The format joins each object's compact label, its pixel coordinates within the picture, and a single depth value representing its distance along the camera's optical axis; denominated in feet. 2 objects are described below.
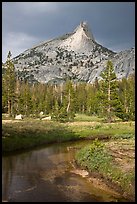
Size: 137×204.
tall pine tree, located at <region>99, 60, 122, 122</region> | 198.80
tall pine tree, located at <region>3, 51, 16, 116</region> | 230.48
